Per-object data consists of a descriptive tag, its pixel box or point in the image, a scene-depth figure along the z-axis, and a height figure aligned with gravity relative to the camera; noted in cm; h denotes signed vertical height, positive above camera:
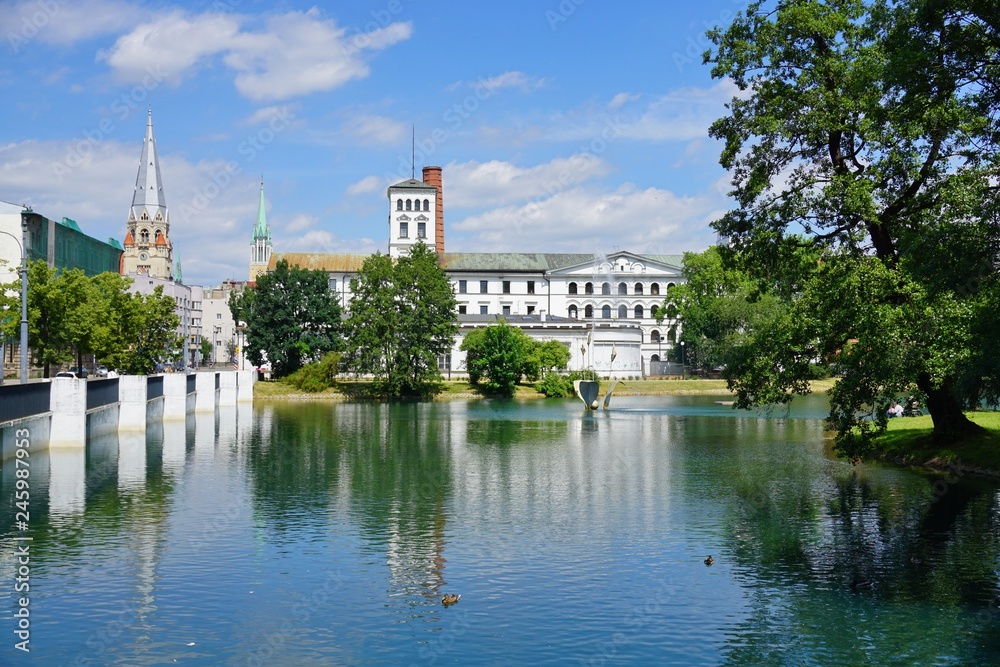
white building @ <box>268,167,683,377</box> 14325 +1351
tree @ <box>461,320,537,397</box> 9925 +94
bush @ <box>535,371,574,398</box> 9950 -187
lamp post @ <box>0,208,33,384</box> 4053 +222
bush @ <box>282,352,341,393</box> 9712 -52
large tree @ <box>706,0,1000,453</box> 2495 +508
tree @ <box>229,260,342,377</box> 10094 +544
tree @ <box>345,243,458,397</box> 9388 +445
